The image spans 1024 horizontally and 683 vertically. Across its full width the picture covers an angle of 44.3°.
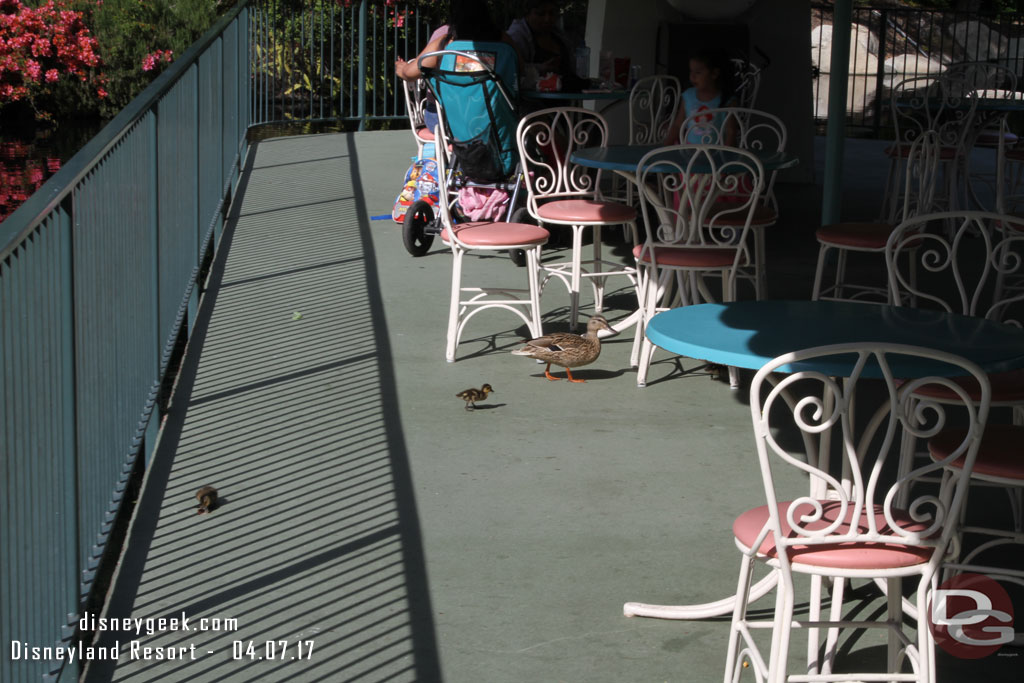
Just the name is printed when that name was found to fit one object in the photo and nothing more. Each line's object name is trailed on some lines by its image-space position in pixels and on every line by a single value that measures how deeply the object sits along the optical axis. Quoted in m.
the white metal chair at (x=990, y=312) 3.23
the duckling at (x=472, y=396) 5.57
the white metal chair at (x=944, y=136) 8.88
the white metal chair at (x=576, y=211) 6.55
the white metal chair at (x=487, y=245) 6.22
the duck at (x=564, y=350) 5.89
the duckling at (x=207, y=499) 4.38
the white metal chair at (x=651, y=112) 9.52
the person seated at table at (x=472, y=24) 8.49
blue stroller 7.79
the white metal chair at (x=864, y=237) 6.22
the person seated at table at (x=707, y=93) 7.35
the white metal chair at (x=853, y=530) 2.73
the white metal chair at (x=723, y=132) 6.59
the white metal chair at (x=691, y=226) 5.66
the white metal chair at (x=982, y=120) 9.27
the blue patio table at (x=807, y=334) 3.05
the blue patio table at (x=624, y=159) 5.95
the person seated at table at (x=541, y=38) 9.49
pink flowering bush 17.88
